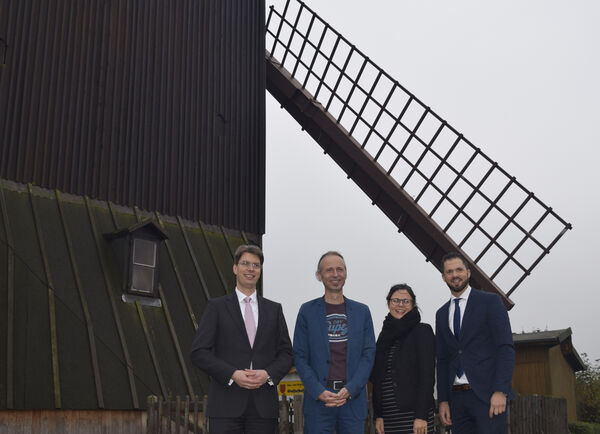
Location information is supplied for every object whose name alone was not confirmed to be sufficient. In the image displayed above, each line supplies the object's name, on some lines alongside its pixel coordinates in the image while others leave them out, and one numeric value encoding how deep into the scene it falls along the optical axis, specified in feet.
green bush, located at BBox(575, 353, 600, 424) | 90.17
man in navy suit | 18.43
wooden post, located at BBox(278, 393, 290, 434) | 25.07
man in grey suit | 17.21
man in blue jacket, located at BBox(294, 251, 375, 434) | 18.28
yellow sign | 57.00
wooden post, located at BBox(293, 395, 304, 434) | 24.67
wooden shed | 59.47
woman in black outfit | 18.98
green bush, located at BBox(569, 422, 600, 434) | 64.13
